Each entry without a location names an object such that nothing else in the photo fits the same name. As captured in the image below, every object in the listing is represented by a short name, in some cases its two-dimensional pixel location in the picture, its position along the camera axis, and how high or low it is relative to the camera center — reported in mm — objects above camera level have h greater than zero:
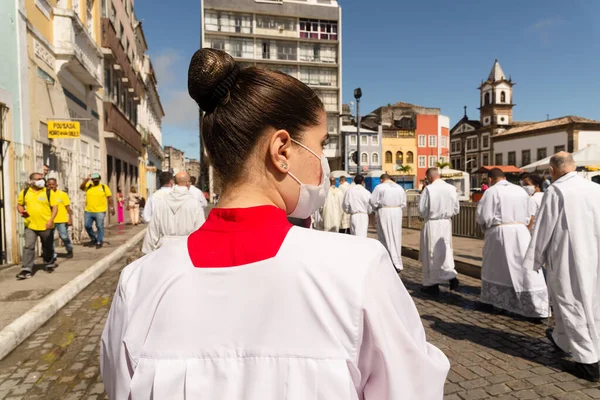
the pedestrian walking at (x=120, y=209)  20119 -899
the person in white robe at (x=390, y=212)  9156 -540
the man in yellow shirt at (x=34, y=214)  7734 -422
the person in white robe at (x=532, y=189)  6371 -79
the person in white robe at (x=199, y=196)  8453 -138
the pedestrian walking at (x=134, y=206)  19600 -748
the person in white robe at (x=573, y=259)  3828 -700
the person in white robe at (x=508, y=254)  5621 -937
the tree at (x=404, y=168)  57531 +2523
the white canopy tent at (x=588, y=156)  14680 +1026
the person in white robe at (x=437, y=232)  7012 -770
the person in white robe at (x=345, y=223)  12266 -1012
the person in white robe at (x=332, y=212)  11937 -681
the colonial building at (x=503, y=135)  56438 +7827
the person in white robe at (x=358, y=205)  10461 -432
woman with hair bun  964 -268
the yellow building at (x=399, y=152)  60062 +4992
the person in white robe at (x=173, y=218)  6410 -425
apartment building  54031 +19381
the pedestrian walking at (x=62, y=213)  8680 -500
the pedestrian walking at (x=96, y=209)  12055 -529
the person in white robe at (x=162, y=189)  7242 +7
